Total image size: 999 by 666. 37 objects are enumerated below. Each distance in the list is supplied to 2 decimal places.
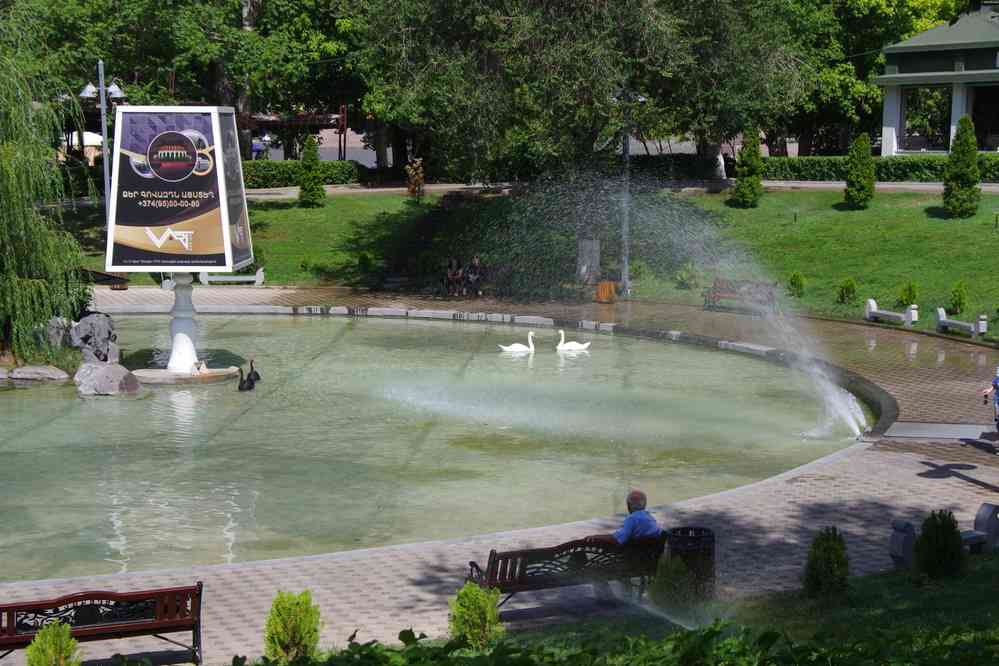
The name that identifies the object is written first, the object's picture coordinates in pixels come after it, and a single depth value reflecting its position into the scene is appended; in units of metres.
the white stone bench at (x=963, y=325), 30.89
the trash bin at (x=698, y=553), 12.84
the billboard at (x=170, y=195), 26.73
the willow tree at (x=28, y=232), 26.25
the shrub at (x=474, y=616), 10.75
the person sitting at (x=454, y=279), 40.97
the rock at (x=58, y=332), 27.52
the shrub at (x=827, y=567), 12.27
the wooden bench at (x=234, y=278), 42.22
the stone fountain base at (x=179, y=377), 26.80
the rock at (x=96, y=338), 27.09
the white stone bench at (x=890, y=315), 33.22
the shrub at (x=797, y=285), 37.81
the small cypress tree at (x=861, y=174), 46.12
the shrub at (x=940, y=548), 12.71
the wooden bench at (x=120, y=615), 11.15
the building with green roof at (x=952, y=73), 52.91
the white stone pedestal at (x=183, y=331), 27.22
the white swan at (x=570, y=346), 30.49
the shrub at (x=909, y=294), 34.62
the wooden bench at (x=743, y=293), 36.31
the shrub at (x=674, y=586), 12.28
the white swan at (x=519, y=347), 30.05
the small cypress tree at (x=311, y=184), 52.53
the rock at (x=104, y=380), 25.69
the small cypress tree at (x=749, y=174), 48.75
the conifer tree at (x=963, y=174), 42.78
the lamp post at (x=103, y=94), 40.44
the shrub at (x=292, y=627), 10.56
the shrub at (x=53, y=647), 9.76
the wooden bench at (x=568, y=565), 12.52
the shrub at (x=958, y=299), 33.53
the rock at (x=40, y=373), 26.80
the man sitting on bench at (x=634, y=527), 13.09
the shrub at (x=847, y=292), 36.38
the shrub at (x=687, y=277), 40.62
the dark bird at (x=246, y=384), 26.02
